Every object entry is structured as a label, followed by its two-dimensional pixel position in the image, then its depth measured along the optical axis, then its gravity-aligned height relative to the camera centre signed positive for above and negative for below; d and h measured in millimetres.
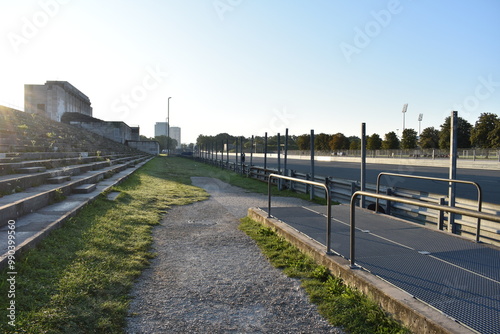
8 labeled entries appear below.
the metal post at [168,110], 54206 +7143
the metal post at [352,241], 3773 -920
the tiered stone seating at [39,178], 5035 -700
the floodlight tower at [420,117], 68688 +8099
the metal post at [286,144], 13780 +494
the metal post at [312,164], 11289 -272
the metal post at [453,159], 5898 -20
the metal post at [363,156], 7773 +19
